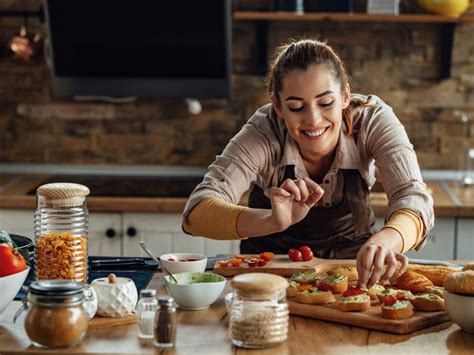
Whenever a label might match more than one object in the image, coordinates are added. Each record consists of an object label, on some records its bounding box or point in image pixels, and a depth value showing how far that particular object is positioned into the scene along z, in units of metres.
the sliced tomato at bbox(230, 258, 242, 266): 2.46
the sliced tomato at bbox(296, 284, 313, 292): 2.17
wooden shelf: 4.06
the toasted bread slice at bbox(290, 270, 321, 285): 2.25
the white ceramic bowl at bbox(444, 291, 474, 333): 1.95
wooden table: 1.85
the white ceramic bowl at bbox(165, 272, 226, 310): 2.11
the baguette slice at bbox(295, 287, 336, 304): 2.10
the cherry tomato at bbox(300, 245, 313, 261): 2.49
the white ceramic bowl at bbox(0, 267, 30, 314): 2.01
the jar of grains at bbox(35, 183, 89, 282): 2.26
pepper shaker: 1.85
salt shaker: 1.91
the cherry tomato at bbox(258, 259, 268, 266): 2.45
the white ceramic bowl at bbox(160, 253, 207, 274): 2.34
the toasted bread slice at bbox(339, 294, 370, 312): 2.04
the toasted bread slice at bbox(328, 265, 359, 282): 2.33
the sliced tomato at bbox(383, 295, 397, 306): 2.04
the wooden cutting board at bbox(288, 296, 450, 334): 1.97
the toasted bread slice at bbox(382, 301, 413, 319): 1.99
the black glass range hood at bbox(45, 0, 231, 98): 4.14
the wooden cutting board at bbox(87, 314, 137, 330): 2.00
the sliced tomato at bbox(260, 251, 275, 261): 2.48
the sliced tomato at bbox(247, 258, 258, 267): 2.44
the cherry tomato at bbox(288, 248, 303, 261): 2.48
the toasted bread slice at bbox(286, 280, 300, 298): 2.16
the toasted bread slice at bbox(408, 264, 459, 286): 2.30
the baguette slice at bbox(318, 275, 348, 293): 2.18
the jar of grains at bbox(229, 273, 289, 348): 1.84
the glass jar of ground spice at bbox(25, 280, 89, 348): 1.82
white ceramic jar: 2.04
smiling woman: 2.48
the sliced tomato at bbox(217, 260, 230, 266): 2.46
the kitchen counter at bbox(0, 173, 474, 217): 3.72
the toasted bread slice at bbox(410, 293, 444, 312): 2.07
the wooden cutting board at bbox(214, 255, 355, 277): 2.40
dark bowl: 2.42
